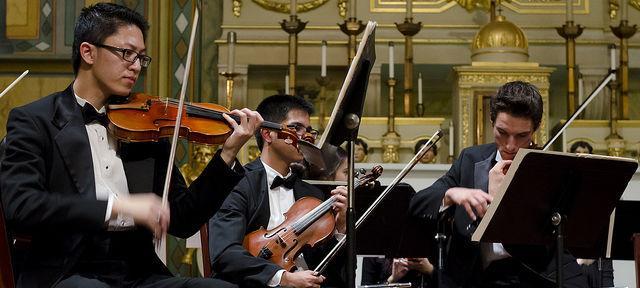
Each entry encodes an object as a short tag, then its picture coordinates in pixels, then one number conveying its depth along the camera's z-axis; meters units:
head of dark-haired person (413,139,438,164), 11.09
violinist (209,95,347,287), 7.05
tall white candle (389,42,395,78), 11.21
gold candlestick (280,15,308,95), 11.77
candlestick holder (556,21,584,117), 11.77
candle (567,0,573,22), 11.86
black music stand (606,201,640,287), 7.74
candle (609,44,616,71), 11.19
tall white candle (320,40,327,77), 11.21
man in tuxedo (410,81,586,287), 7.33
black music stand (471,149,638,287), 6.45
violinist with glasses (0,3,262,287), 5.64
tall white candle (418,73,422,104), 11.72
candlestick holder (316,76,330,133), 11.23
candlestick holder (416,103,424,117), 11.85
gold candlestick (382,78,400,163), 11.13
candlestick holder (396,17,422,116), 11.62
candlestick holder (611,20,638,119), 11.91
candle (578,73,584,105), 12.08
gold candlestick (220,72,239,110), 11.06
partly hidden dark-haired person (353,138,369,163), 11.00
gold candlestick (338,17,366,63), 11.70
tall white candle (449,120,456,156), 11.15
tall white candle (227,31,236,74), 11.08
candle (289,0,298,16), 11.90
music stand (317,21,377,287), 5.73
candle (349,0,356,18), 11.84
